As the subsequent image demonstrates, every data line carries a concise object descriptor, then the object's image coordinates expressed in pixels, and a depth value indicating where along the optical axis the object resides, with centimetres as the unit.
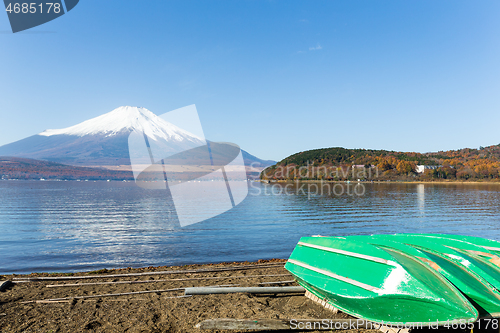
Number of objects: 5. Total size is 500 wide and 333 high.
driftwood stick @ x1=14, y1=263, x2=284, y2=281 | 873
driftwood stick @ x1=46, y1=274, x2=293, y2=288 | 802
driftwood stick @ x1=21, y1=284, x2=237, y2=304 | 671
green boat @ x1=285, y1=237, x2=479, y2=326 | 452
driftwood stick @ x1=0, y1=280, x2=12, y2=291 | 739
